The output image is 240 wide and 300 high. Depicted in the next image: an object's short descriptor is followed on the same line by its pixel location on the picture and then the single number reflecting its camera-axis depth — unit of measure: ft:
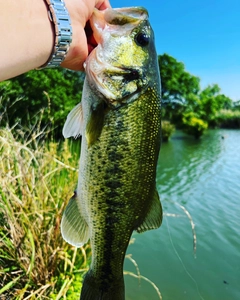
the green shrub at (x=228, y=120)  105.43
